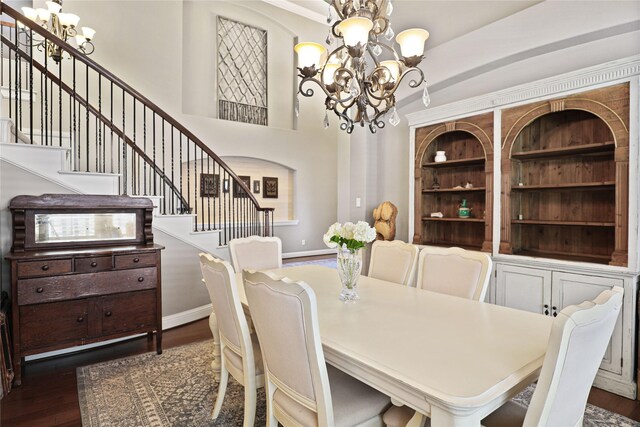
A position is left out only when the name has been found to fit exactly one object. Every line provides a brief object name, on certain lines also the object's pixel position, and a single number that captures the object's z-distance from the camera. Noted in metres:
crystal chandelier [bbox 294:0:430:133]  2.19
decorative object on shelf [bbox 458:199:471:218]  3.71
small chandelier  3.53
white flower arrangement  1.98
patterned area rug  2.09
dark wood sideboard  2.51
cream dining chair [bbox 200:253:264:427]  1.72
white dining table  1.04
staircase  2.92
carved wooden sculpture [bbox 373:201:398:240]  4.04
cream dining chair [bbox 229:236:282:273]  2.90
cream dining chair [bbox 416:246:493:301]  2.20
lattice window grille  7.04
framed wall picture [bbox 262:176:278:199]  7.76
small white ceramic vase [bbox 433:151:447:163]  3.81
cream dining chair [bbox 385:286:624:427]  0.97
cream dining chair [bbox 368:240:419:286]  2.62
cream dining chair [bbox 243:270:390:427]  1.25
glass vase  2.04
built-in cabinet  2.43
